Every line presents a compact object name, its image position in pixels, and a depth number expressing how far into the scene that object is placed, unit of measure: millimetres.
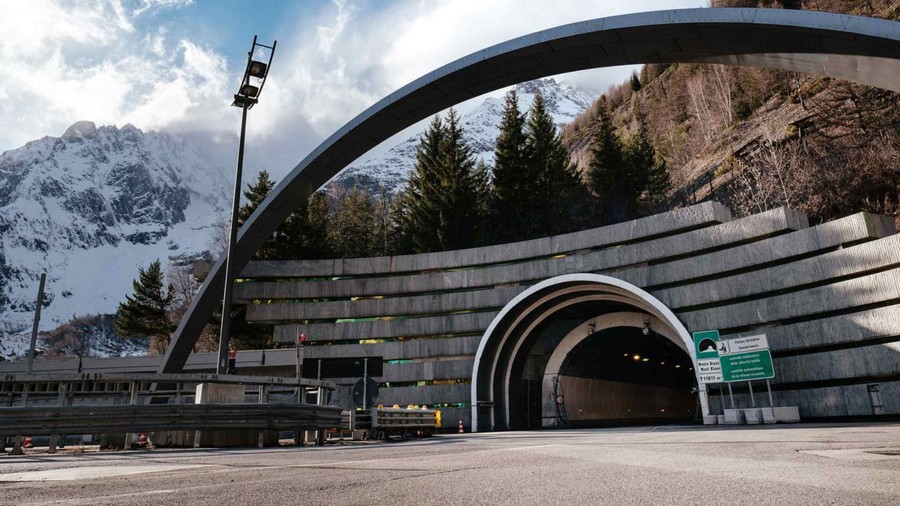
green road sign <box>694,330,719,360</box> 25584
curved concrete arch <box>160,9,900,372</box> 16156
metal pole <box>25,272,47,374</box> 30372
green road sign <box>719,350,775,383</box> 23406
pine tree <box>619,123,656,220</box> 54594
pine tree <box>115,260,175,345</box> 50688
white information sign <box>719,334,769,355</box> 23734
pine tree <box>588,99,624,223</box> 55344
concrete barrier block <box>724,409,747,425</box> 24203
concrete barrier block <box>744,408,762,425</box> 23688
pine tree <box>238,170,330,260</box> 48719
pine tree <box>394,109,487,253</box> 49812
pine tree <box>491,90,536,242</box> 51938
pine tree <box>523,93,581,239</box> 52219
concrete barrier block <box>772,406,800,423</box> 23578
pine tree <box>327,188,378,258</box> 61969
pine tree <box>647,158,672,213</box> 55438
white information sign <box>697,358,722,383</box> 25156
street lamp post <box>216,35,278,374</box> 17609
